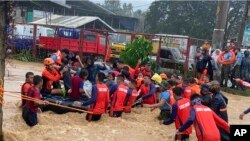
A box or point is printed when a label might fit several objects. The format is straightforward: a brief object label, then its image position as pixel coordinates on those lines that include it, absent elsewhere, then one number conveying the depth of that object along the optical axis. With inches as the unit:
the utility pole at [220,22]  671.8
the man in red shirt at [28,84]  352.9
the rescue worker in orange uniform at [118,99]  397.1
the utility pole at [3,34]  277.7
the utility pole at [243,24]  898.1
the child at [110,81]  417.0
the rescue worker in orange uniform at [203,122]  276.8
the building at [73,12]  1581.0
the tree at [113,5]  3946.4
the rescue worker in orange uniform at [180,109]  315.3
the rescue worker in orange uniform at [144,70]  545.8
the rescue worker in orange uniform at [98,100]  368.2
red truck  872.3
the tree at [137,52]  689.0
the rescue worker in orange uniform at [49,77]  426.6
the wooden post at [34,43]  895.1
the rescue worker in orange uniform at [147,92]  440.9
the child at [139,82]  468.9
